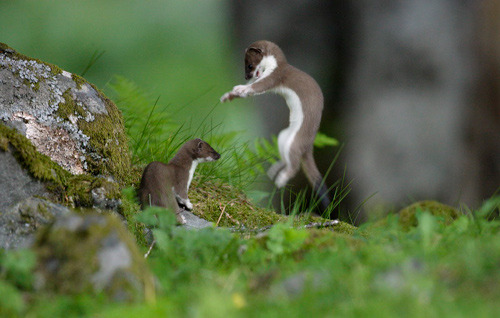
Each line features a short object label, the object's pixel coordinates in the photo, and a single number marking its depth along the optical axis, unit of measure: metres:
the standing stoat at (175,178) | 9.17
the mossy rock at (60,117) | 8.65
